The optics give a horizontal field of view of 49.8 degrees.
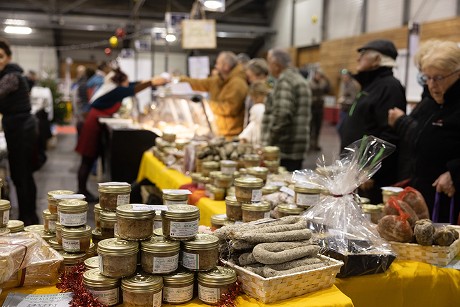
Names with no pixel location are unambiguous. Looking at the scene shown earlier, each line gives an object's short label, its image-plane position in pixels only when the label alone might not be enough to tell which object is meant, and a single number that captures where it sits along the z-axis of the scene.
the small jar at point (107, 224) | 1.89
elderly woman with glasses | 2.79
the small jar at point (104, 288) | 1.52
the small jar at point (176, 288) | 1.56
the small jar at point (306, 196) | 2.33
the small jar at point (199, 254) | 1.61
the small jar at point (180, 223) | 1.63
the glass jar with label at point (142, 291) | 1.48
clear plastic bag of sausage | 1.93
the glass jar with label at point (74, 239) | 1.80
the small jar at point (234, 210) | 2.25
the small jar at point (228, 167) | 3.12
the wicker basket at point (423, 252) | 2.14
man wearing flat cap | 3.62
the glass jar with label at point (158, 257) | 1.55
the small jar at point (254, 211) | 2.13
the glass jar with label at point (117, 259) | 1.52
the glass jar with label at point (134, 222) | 1.59
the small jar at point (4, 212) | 1.87
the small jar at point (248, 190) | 2.23
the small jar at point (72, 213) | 1.79
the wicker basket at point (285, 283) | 1.61
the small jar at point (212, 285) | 1.59
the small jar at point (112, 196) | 1.92
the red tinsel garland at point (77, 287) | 1.53
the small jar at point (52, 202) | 1.99
